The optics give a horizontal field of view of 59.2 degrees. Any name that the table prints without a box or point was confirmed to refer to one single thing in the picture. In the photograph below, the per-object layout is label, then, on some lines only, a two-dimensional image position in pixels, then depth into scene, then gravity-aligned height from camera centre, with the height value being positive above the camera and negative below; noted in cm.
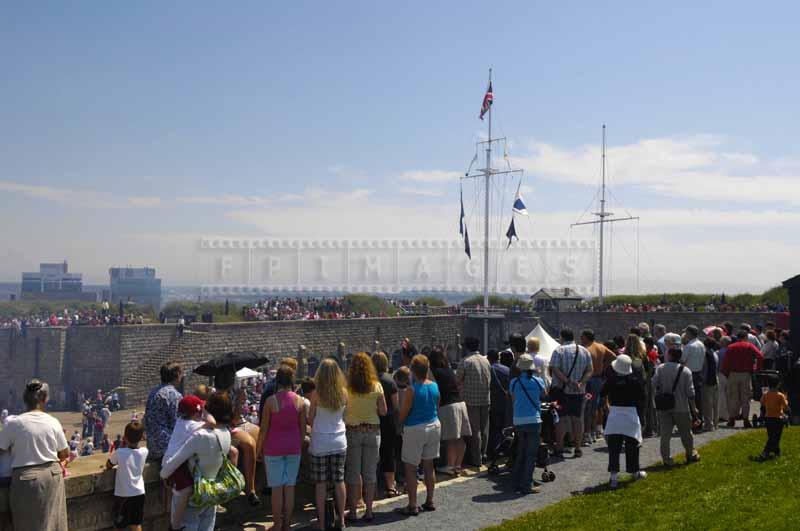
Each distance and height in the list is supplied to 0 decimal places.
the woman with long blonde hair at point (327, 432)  654 -129
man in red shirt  1204 -124
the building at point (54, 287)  7994 +43
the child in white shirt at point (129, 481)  566 -153
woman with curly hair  696 -131
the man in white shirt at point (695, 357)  1102 -93
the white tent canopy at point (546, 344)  1492 -103
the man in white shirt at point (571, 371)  945 -100
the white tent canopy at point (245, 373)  1891 -218
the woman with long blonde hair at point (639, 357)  898 -83
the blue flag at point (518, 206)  4078 +524
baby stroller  861 -194
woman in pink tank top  641 -135
